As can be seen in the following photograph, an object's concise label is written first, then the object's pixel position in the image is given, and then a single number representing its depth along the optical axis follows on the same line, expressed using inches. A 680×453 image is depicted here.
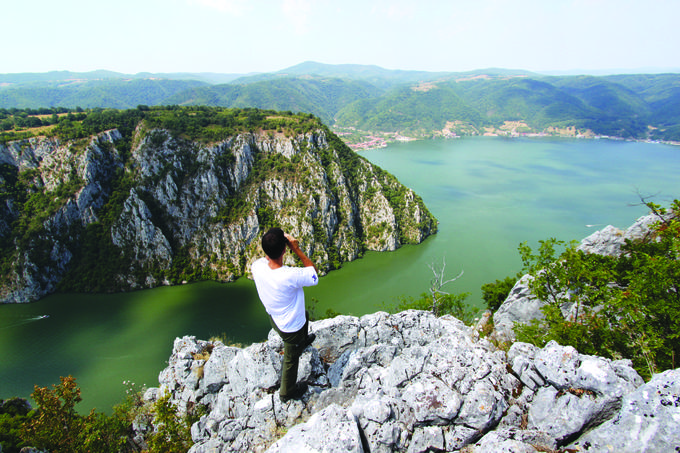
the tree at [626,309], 222.5
